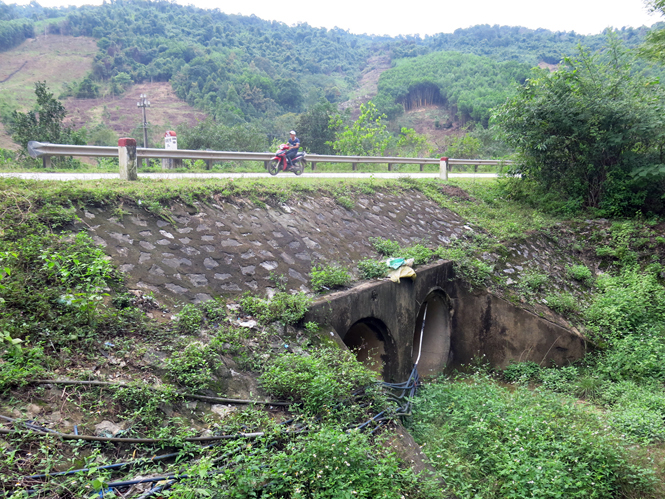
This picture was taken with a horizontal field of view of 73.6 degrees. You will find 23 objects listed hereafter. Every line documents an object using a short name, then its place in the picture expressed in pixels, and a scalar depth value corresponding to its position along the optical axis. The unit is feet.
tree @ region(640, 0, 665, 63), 38.96
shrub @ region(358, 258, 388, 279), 25.13
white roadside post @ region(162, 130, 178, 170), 38.50
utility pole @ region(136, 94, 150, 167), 96.26
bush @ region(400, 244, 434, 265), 28.66
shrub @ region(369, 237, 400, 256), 29.17
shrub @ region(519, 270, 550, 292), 32.40
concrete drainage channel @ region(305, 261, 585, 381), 25.58
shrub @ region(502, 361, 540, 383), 29.27
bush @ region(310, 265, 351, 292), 22.26
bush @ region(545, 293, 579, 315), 31.32
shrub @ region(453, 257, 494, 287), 31.58
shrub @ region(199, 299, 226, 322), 17.42
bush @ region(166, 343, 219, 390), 13.89
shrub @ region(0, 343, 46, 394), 11.35
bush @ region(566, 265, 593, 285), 35.70
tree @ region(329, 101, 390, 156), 95.91
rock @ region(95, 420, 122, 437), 11.41
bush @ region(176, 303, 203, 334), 16.17
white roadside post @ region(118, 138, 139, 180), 25.00
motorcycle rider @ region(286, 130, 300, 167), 43.42
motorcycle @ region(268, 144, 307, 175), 42.34
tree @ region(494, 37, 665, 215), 38.29
